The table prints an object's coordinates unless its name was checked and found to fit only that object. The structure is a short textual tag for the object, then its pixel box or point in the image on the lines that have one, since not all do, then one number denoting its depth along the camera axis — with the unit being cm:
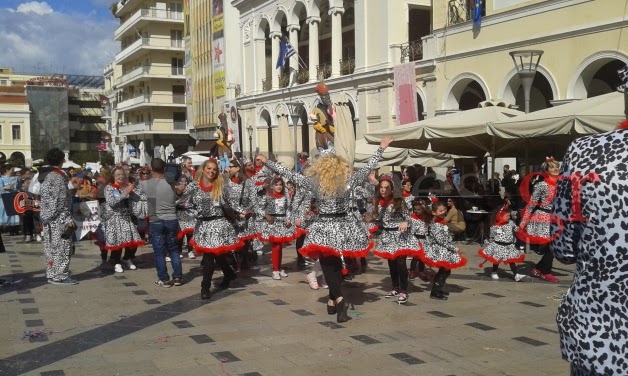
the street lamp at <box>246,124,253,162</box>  3873
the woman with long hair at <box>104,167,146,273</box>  1094
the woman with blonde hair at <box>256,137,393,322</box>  749
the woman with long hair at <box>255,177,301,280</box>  1041
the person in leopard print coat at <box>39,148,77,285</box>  972
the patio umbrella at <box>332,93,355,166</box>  977
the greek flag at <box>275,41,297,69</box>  3125
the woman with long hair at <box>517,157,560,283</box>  971
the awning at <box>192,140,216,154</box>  4981
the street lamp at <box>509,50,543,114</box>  1369
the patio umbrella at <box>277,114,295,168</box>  3503
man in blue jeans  967
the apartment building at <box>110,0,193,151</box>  6175
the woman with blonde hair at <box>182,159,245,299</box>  883
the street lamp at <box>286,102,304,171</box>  3340
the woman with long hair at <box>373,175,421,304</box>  841
